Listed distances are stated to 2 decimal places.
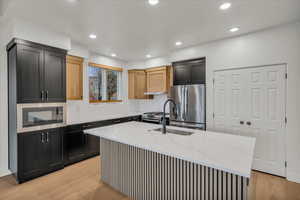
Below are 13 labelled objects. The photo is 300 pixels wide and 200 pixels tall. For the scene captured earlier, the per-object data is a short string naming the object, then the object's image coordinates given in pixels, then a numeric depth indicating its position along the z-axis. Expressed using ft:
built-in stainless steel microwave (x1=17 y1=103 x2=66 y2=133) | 8.31
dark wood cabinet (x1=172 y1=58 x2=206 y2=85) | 11.86
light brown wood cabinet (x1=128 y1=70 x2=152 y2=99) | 16.58
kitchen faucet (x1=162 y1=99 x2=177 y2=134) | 7.12
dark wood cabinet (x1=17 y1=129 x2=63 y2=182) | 8.34
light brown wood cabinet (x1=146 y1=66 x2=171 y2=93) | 14.74
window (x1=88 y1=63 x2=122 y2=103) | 14.11
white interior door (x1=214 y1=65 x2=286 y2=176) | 8.92
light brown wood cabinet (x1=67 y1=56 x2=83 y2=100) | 11.45
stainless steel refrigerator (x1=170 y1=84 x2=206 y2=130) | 11.65
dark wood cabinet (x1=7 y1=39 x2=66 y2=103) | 8.23
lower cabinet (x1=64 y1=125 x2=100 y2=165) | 10.44
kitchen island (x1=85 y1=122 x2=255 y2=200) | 4.33
